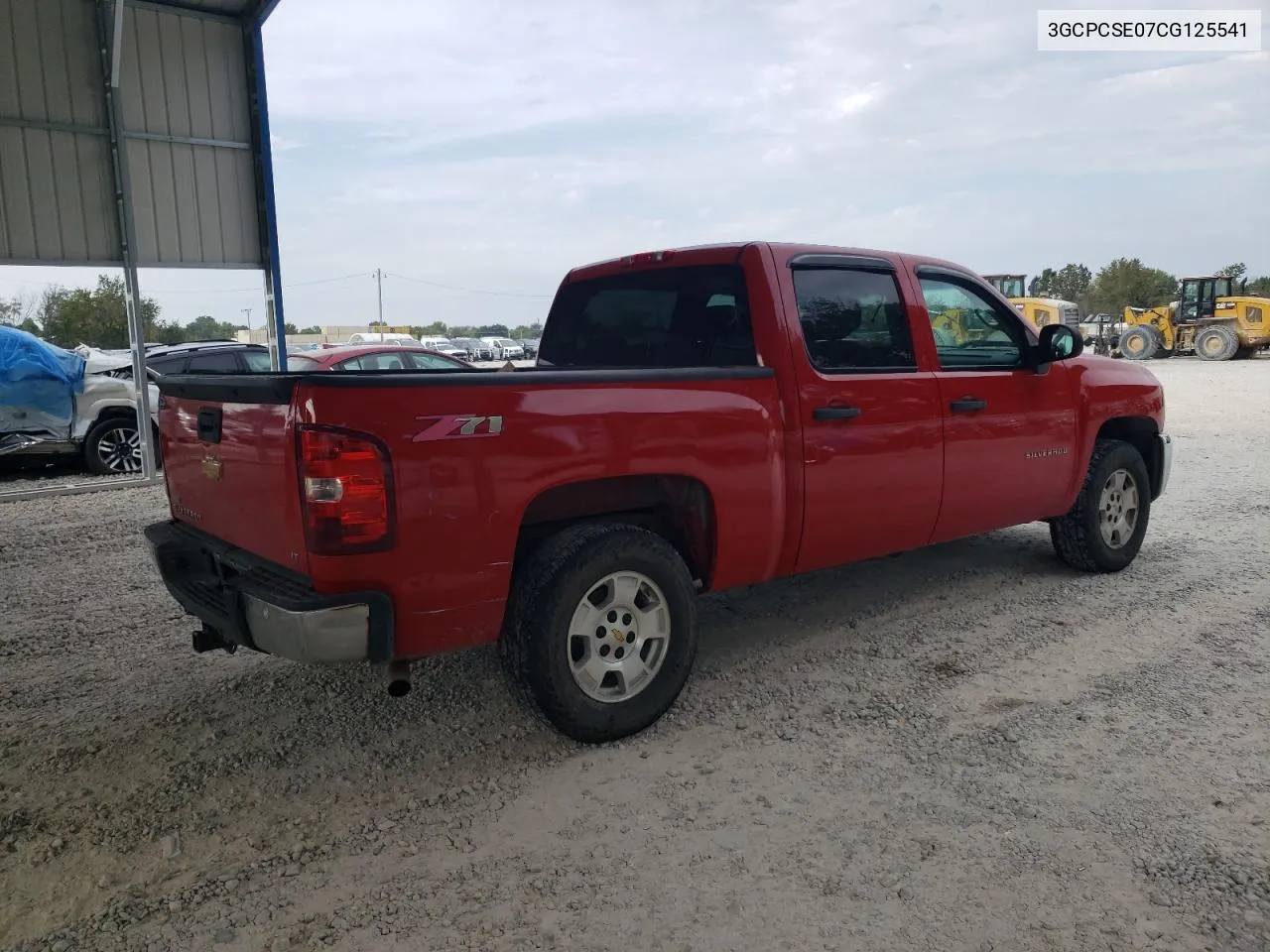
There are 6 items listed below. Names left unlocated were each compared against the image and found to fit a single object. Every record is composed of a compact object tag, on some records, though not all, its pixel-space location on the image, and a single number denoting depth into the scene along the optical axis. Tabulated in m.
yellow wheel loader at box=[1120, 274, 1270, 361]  27.86
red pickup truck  2.87
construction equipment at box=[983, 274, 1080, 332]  28.73
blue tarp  9.40
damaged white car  9.50
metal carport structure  8.89
